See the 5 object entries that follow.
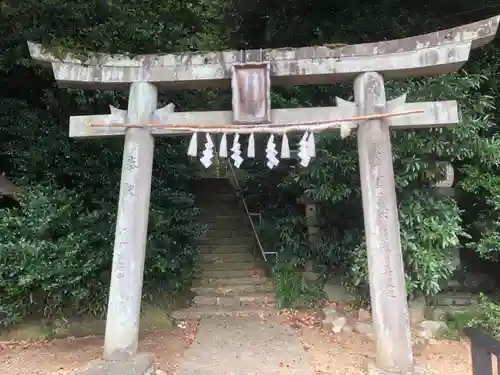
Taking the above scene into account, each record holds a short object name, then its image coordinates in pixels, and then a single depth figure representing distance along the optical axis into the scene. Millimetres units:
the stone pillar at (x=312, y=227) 8922
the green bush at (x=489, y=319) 6359
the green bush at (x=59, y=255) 6426
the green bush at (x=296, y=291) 8367
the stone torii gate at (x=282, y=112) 5254
